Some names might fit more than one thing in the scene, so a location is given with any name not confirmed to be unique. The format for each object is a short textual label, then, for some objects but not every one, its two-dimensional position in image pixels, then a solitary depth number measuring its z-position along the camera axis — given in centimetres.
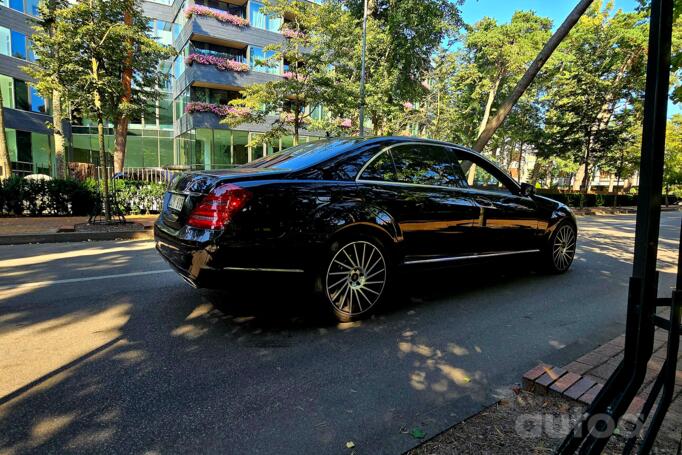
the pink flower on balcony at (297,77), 1586
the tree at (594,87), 2600
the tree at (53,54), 1030
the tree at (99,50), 1009
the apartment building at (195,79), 2598
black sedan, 330
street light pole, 1714
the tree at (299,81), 1529
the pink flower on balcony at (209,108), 2559
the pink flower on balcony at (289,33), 1776
